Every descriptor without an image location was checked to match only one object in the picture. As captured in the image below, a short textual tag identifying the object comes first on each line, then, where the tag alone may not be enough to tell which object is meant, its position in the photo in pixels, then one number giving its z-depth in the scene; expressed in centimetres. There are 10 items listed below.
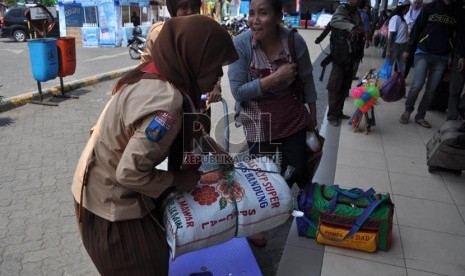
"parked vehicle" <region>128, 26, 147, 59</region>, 1219
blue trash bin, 577
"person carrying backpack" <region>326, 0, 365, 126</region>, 495
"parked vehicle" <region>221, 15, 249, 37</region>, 1945
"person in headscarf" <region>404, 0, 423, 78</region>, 825
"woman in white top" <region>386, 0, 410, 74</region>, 759
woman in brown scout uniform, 126
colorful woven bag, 250
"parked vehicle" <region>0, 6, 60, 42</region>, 1555
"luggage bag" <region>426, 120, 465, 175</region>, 356
